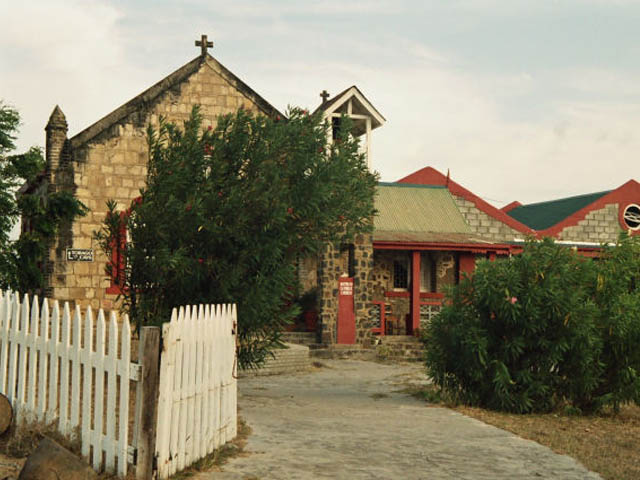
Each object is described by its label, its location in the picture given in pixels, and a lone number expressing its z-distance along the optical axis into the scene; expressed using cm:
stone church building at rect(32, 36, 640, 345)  1722
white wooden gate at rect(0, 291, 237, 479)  609
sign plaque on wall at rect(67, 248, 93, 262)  1695
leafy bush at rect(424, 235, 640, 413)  1109
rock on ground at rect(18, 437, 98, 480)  575
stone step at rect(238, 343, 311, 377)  1555
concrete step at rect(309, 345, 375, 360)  2073
